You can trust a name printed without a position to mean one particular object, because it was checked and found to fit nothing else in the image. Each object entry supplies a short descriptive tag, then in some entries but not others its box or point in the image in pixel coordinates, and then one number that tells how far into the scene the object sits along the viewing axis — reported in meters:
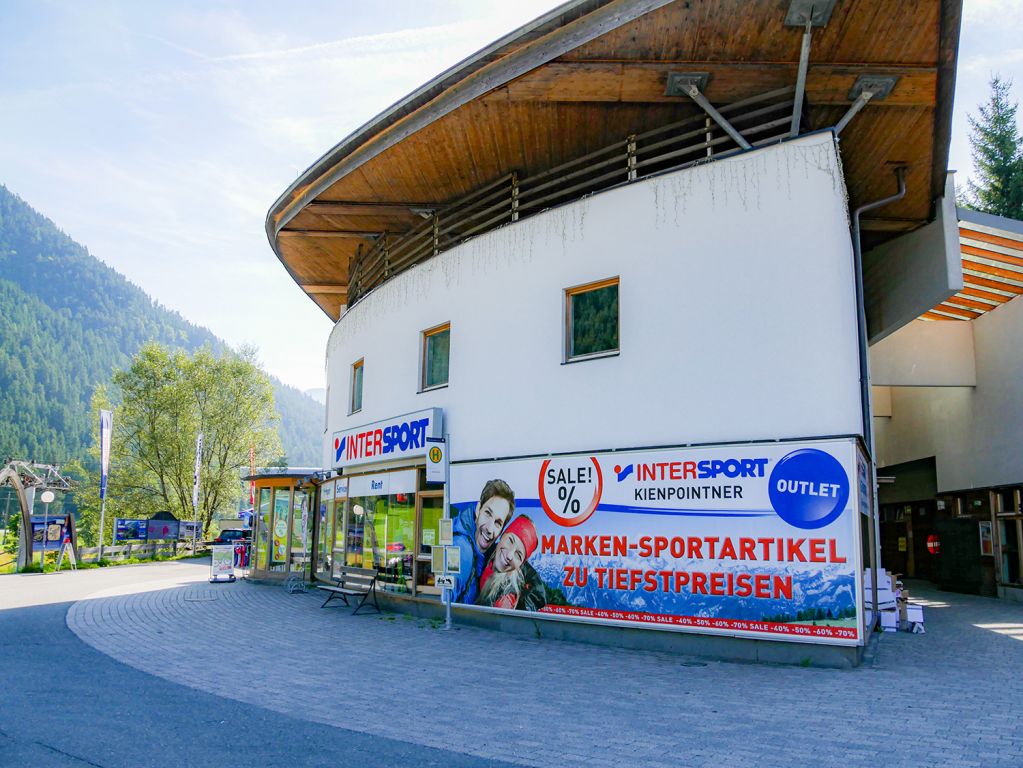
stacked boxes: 11.94
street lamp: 22.62
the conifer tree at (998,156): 31.58
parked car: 42.03
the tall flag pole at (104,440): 27.32
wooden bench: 14.22
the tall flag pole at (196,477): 38.88
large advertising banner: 8.77
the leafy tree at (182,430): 40.66
